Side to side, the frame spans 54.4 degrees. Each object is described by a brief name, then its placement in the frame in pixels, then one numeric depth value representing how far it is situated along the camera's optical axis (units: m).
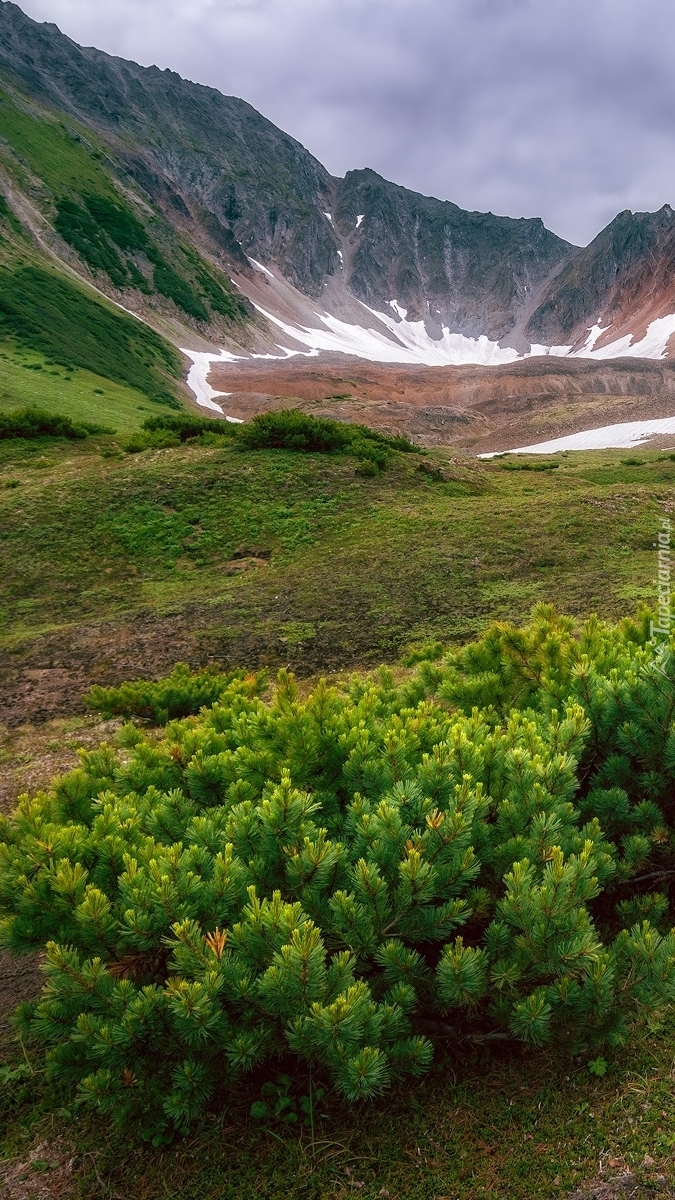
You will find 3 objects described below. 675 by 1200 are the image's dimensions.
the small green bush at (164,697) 7.07
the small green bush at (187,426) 22.36
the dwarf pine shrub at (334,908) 2.72
